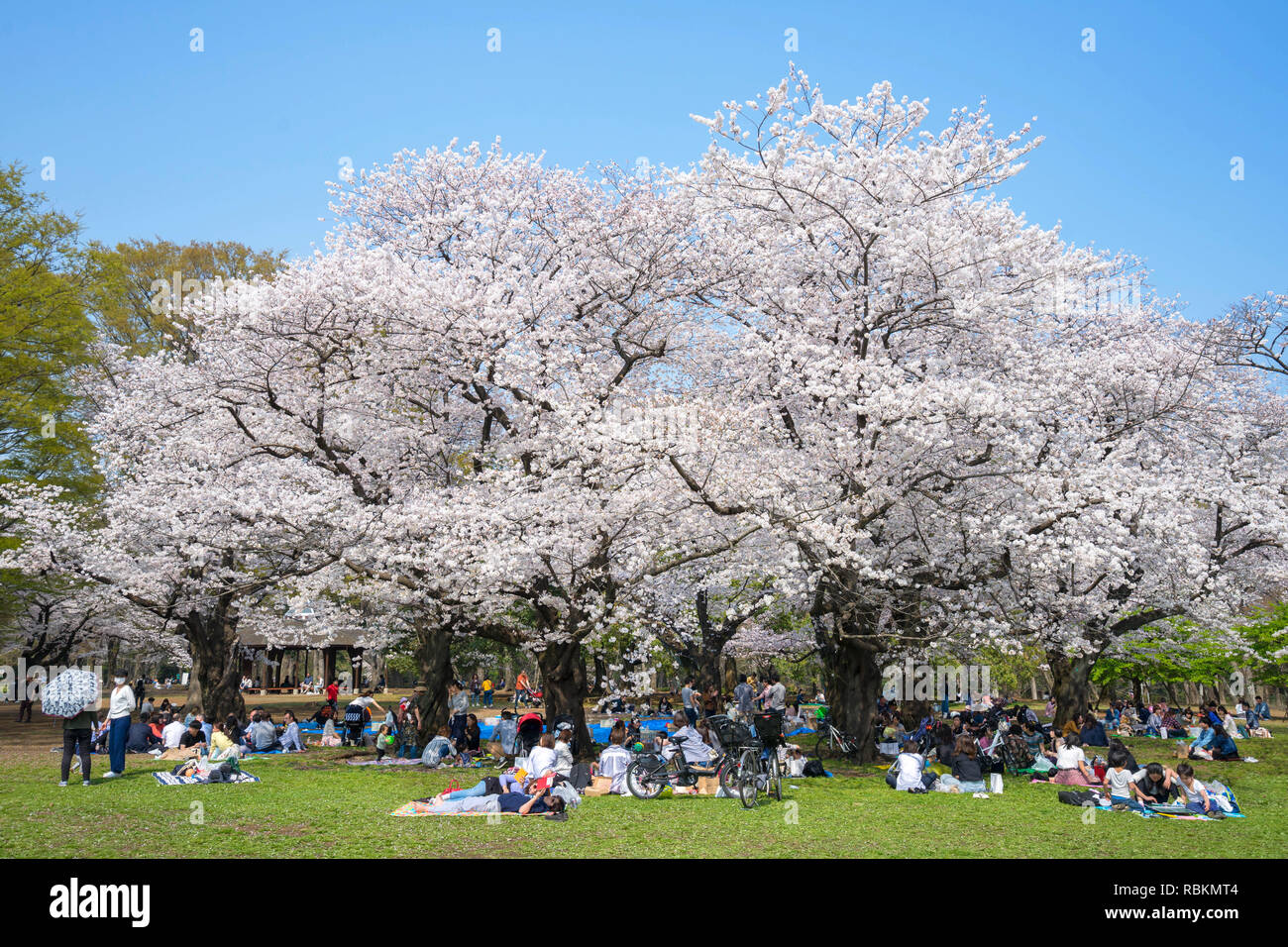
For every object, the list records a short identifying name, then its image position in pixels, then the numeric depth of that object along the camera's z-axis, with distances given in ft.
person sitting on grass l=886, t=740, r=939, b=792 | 47.93
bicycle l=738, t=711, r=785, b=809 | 40.98
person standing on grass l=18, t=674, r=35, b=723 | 94.22
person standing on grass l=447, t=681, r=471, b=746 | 83.81
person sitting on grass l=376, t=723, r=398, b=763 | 63.05
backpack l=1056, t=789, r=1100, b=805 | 43.61
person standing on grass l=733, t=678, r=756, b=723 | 80.02
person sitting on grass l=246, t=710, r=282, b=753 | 65.21
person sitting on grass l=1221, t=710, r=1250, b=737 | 79.51
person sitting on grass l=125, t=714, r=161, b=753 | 60.23
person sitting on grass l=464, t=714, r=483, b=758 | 61.87
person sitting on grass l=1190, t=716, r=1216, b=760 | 67.67
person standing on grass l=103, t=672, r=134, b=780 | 48.55
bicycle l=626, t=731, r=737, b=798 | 42.96
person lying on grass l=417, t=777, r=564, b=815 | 38.17
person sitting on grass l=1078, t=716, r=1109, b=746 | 63.36
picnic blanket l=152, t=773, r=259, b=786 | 45.65
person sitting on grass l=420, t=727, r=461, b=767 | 57.82
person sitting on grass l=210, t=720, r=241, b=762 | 48.06
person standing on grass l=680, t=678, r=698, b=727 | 78.41
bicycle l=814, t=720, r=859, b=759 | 62.95
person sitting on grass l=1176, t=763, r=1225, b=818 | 41.14
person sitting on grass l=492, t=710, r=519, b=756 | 56.70
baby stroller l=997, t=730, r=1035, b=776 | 57.77
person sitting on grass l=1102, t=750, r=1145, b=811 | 43.01
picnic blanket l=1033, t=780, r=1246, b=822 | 41.11
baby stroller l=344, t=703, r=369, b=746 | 70.13
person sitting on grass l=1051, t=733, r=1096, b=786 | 51.39
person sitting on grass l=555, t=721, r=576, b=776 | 43.86
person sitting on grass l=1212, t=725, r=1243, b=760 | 67.62
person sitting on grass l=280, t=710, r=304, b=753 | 66.69
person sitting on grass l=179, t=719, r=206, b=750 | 59.16
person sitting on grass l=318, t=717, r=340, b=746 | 72.90
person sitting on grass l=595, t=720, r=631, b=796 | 45.32
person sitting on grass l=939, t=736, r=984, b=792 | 48.29
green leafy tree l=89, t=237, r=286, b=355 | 99.19
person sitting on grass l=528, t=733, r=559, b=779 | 41.83
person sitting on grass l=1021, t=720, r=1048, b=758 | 59.87
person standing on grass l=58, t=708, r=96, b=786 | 44.73
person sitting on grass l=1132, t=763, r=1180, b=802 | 43.04
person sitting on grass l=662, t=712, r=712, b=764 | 45.70
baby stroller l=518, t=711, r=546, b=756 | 55.26
